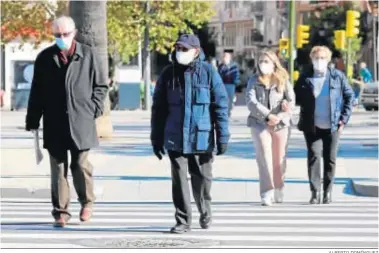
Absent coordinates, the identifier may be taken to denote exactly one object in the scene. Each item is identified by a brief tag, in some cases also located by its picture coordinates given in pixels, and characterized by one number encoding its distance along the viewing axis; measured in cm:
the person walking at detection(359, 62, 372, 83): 4820
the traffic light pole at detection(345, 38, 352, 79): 4910
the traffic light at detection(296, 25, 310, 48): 4138
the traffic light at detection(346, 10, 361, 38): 4269
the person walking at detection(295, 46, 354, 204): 1380
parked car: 4522
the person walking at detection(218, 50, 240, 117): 2912
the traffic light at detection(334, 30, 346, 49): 4416
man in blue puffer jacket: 1068
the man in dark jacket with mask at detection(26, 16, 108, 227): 1095
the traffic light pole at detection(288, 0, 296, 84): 3491
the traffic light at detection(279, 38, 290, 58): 4067
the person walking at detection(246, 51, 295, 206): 1345
